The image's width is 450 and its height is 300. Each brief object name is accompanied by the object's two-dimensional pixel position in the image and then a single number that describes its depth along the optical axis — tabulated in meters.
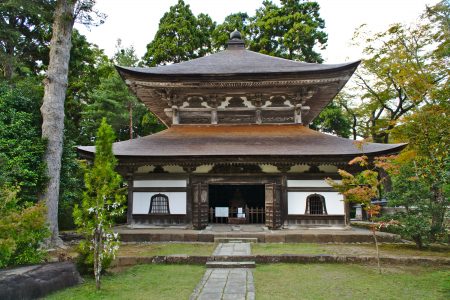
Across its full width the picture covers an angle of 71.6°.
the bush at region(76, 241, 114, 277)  7.13
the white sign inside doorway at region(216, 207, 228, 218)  13.90
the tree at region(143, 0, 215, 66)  27.30
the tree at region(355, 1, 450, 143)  15.77
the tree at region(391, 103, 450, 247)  10.08
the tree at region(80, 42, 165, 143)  25.84
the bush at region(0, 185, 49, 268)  6.35
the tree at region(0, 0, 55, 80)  16.20
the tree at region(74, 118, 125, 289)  6.41
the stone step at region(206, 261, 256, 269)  8.19
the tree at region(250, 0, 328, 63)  27.38
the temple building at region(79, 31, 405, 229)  12.26
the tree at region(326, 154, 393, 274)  7.88
